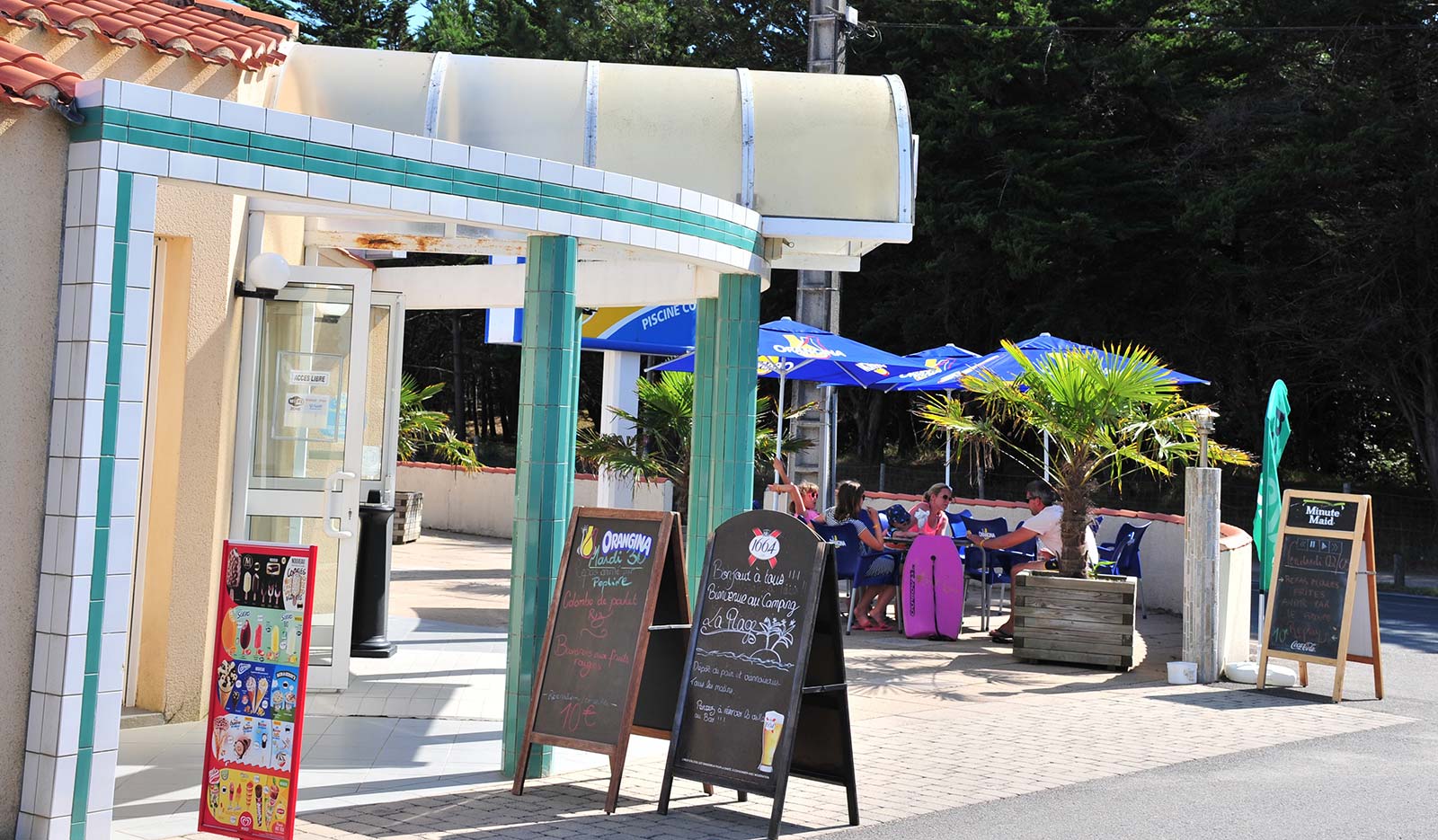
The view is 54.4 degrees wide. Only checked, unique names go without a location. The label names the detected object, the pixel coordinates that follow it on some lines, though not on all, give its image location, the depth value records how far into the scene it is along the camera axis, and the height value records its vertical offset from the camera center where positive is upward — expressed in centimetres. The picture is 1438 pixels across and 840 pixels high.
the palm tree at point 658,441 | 1245 +56
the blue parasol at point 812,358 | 1259 +142
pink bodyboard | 1104 -66
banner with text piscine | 1463 +185
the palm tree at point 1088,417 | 1010 +77
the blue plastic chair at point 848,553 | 1083 -32
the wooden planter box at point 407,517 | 1820 -32
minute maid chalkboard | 912 -37
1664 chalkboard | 564 -67
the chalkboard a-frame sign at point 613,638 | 589 -59
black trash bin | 911 -60
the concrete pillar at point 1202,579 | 957 -35
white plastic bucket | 956 -100
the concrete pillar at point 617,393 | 1599 +128
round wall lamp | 723 +109
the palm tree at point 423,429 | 1989 +94
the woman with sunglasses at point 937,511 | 1095 +4
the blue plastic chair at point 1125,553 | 1202 -26
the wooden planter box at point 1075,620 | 995 -71
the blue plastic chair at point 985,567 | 1176 -43
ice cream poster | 486 -73
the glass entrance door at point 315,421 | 761 +37
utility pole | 1314 +204
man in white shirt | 1095 -10
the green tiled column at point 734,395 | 771 +62
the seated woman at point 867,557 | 1107 -33
